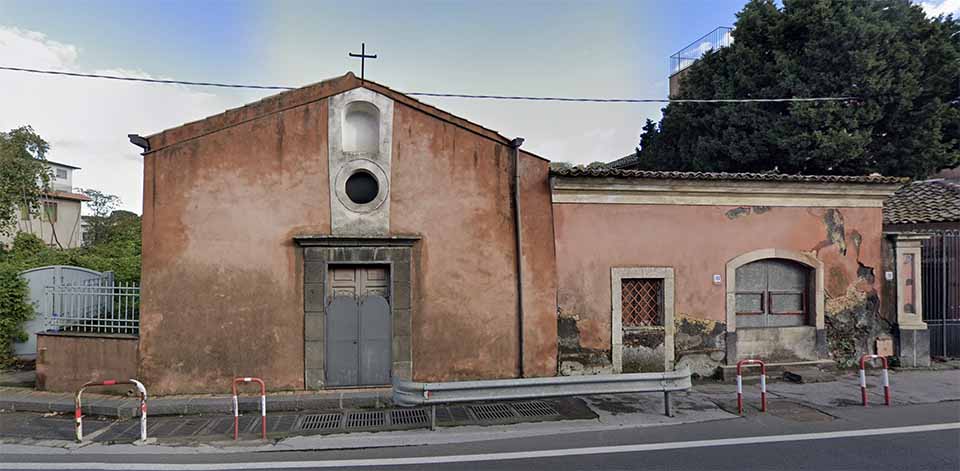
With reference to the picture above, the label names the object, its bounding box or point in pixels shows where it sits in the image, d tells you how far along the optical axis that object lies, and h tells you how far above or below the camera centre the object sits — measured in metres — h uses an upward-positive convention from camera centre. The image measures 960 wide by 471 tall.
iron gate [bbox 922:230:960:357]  11.66 -0.64
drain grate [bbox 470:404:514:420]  7.78 -2.31
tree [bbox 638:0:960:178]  14.97 +5.05
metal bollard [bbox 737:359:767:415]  7.87 -1.99
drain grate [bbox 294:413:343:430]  7.44 -2.35
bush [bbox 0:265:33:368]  10.86 -0.98
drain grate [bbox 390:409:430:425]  7.62 -2.34
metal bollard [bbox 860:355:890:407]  8.27 -2.02
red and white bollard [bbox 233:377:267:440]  6.86 -2.10
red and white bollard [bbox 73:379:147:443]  6.73 -2.00
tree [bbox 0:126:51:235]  21.33 +3.79
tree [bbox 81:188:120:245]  35.62 +3.58
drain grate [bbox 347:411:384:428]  7.55 -2.35
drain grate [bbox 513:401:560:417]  7.93 -2.31
